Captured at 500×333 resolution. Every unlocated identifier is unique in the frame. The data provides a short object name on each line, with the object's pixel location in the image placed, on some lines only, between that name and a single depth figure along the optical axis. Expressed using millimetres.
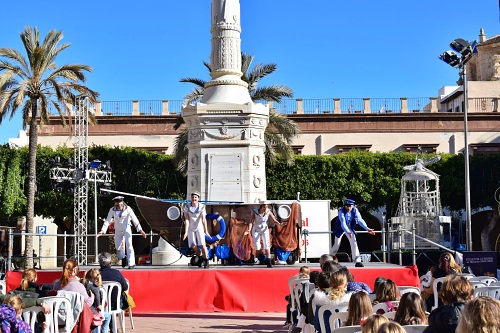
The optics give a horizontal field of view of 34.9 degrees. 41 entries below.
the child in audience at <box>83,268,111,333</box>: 10383
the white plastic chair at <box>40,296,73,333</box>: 8594
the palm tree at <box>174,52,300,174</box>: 34094
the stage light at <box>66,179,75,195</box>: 29764
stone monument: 19016
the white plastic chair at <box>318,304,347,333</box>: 7445
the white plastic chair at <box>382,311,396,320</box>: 6777
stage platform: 15555
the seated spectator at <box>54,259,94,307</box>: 9875
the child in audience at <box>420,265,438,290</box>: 11469
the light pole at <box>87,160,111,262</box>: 30188
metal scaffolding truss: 30317
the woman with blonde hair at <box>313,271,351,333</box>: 8023
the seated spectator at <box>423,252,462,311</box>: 11125
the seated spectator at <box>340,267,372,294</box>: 8672
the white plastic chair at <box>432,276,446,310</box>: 10478
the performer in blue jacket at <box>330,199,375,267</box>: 16266
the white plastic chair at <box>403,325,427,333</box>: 5766
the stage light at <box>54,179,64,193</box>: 29077
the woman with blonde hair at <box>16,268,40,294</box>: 9969
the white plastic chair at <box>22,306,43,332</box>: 8289
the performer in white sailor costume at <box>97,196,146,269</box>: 16312
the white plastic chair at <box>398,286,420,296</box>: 8984
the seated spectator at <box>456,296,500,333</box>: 4461
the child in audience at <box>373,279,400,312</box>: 7516
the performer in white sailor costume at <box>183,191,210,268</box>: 16141
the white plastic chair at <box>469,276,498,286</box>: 10460
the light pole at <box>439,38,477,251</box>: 25188
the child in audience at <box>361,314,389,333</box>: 5027
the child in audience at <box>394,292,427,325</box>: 6223
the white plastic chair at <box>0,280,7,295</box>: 10669
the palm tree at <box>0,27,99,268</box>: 30734
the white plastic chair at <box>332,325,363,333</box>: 5600
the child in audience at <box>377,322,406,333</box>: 4484
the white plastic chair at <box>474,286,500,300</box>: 8875
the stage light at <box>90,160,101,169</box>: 30062
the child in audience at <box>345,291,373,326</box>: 6324
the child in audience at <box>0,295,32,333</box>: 6988
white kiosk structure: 32750
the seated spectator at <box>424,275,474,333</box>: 5988
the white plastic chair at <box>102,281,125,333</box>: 11125
